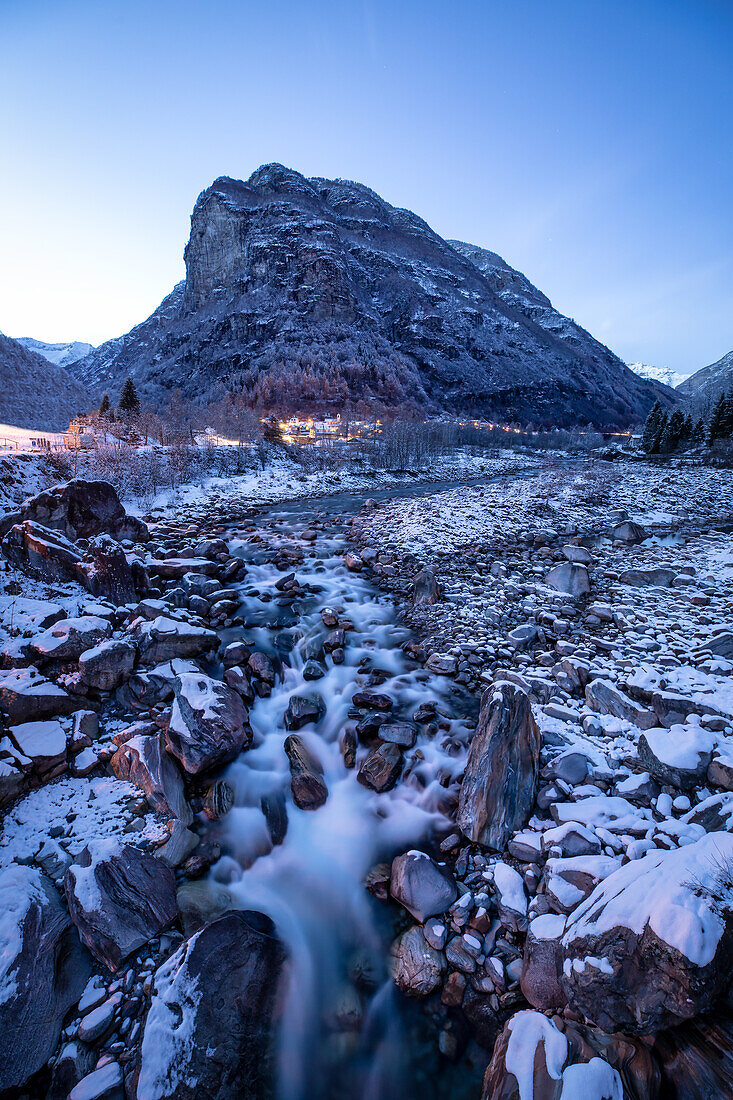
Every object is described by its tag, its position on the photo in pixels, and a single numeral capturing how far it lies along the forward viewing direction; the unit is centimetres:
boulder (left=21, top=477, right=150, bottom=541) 1031
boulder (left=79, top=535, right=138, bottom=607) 830
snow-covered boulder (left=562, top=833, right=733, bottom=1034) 233
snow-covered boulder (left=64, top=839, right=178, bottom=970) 343
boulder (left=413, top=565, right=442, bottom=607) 972
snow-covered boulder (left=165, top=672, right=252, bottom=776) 507
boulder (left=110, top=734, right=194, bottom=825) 461
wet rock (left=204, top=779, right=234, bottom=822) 485
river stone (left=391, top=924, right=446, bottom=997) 347
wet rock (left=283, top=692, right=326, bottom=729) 632
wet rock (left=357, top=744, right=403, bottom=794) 529
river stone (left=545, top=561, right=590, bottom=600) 948
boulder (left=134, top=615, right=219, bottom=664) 679
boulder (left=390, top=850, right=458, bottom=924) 385
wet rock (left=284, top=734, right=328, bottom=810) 525
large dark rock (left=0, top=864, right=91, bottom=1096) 287
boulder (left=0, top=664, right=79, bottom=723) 509
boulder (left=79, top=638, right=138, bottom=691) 593
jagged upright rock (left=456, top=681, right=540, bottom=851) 434
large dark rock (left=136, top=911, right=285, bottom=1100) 281
